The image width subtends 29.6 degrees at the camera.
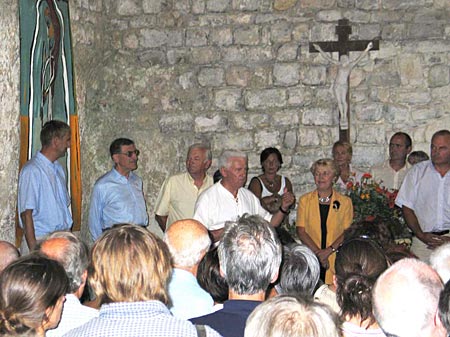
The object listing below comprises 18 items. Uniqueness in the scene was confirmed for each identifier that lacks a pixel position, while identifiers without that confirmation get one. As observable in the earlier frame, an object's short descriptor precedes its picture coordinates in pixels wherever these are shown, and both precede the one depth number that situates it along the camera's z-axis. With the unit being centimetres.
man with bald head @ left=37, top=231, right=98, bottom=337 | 327
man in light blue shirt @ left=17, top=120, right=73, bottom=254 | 582
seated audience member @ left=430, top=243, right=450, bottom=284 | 347
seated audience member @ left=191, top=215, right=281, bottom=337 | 312
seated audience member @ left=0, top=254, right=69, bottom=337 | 256
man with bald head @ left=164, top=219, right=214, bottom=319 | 371
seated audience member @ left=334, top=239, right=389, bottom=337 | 310
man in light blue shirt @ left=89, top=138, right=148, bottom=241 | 655
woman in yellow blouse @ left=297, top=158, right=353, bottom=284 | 618
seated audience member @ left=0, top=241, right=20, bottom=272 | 375
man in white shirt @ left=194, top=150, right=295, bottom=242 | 580
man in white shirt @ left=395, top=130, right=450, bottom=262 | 622
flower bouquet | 679
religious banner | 627
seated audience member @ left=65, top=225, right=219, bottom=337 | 257
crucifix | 813
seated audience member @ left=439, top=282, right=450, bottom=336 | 243
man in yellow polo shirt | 672
